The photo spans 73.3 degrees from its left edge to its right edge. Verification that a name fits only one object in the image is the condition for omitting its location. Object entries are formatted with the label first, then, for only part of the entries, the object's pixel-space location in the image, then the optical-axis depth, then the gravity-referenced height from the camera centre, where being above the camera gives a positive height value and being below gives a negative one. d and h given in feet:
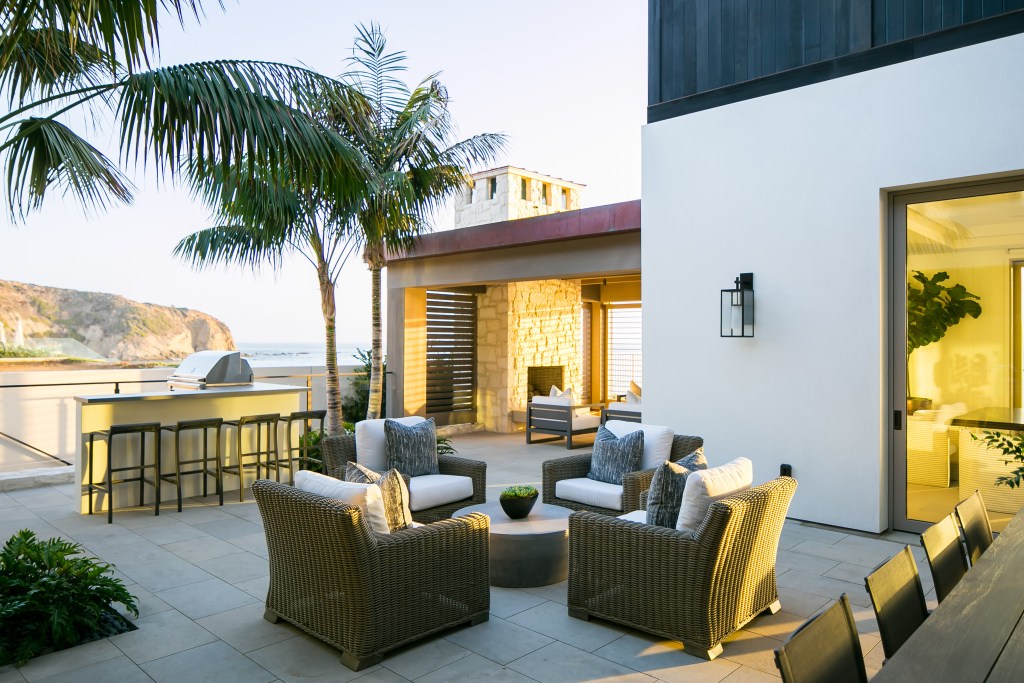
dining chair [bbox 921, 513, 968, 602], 7.23 -2.30
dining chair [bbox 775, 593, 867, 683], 4.34 -2.06
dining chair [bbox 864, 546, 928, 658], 5.91 -2.30
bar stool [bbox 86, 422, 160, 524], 18.95 -3.22
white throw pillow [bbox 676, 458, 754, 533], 10.92 -2.31
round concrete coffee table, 13.67 -4.12
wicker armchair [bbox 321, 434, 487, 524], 17.76 -3.10
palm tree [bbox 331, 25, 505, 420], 23.97 +7.38
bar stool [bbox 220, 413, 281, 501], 21.47 -3.07
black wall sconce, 19.45 +1.13
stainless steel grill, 24.39 -0.82
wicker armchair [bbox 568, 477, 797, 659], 10.48 -3.58
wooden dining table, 4.65 -2.19
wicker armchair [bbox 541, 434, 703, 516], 17.53 -3.13
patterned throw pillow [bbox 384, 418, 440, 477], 18.01 -2.65
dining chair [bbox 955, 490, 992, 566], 8.68 -2.32
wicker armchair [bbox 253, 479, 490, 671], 10.25 -3.60
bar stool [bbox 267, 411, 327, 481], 23.09 -3.50
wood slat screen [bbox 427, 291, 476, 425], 38.11 -0.46
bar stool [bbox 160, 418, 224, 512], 20.29 -3.33
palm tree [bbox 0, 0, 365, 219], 10.12 +3.95
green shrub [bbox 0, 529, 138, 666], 10.66 -4.08
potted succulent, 14.49 -3.24
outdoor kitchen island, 19.88 -2.02
